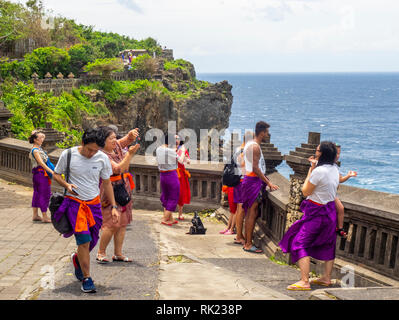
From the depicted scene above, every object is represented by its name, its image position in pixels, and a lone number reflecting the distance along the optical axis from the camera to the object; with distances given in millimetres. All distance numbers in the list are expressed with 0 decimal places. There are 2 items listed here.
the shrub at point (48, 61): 59803
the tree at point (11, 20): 58719
